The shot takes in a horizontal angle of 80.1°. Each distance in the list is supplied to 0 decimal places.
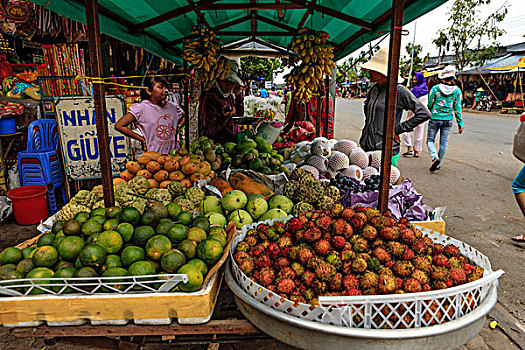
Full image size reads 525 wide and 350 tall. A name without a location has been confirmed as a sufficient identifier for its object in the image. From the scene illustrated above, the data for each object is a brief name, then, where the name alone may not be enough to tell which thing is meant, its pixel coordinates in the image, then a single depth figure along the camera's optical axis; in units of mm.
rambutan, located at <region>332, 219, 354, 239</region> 1977
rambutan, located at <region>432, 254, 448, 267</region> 1809
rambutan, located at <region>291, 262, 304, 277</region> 1798
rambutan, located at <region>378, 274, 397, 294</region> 1606
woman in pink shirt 4246
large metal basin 1439
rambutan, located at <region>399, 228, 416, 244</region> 1908
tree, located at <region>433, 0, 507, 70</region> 25594
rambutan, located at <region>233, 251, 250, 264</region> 1935
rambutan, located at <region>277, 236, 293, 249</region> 2033
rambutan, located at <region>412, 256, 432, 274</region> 1735
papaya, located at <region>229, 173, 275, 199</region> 3332
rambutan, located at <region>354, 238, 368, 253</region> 1868
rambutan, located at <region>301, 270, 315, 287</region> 1711
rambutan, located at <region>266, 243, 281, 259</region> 1978
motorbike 25223
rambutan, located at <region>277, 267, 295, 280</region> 1763
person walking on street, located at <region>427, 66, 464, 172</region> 7039
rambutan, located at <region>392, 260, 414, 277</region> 1698
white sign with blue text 4656
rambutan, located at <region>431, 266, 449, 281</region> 1683
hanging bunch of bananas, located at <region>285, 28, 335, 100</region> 4051
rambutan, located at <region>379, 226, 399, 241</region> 1919
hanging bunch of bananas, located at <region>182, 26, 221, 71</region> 4620
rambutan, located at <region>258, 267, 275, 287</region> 1757
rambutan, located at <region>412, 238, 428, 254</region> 1854
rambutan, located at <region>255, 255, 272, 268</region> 1893
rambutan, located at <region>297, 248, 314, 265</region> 1832
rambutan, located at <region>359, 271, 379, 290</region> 1650
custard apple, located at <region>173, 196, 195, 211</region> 3002
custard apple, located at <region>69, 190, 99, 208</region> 2904
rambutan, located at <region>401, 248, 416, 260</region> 1816
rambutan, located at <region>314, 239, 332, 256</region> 1852
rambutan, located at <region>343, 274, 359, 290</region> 1645
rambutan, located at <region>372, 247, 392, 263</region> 1795
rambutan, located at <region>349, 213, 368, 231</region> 2031
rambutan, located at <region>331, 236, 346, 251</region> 1896
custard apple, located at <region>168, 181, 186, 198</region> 3211
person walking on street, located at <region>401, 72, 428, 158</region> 8383
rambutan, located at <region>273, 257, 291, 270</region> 1855
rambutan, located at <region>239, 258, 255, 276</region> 1857
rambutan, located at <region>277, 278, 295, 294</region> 1686
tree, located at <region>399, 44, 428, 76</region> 37969
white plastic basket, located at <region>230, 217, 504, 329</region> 1465
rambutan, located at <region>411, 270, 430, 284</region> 1666
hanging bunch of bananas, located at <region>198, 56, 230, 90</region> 5047
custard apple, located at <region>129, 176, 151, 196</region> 3113
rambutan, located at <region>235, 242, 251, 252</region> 2033
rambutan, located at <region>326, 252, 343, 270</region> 1769
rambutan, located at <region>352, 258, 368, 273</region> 1722
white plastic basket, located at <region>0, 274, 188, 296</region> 1644
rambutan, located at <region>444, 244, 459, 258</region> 1940
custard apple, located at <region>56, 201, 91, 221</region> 2756
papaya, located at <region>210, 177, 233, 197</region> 3365
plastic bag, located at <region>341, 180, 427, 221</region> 3018
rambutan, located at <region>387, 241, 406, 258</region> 1833
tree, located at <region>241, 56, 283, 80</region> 23272
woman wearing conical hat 4039
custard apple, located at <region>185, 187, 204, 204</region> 3101
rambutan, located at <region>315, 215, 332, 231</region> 2055
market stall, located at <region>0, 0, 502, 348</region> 1528
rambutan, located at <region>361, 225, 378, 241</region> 1942
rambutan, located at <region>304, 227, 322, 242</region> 1952
